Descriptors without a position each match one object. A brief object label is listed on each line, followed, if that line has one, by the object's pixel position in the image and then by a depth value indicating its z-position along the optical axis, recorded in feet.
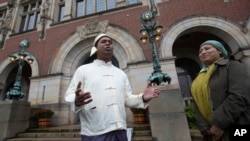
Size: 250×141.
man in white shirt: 4.73
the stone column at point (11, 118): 18.71
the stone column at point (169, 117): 13.38
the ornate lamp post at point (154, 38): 16.48
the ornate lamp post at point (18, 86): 21.40
